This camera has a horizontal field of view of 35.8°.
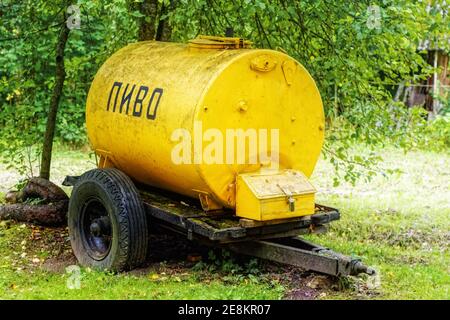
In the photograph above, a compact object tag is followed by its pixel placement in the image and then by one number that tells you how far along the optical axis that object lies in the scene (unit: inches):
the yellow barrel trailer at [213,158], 230.2
